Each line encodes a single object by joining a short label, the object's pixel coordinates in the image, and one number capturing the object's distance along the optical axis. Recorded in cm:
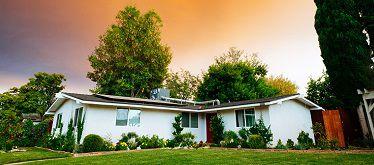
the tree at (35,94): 3756
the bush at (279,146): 1471
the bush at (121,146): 1623
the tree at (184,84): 4650
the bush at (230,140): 1759
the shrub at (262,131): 1731
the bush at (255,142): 1565
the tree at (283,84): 4969
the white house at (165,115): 1725
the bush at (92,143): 1468
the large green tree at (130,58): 3416
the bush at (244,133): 1802
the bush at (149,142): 1731
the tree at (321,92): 2069
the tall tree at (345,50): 1379
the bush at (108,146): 1550
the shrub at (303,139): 1748
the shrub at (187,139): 1905
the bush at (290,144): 1488
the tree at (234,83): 3488
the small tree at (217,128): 2016
